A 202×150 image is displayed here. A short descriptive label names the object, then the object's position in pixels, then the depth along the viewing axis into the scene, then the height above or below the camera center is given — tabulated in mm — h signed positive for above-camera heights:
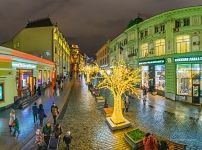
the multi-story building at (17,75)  14720 -223
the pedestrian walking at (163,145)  6718 -3490
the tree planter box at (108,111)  12888 -3663
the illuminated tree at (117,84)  11443 -1060
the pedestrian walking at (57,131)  8137 -3393
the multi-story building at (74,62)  85910 +6466
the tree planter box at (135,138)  8049 -3888
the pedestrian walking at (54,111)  11496 -3163
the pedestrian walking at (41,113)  11100 -3162
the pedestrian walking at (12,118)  9749 -3131
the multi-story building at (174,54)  17721 +2481
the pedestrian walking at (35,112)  11487 -3197
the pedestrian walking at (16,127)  9383 -3580
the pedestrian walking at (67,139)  7808 -3658
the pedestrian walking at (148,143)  6879 -3455
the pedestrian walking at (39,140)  7696 -3671
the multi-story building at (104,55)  47894 +6408
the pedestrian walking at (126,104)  14101 -3172
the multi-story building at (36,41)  33382 +7484
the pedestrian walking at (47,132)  8129 -3429
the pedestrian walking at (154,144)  6909 -3508
